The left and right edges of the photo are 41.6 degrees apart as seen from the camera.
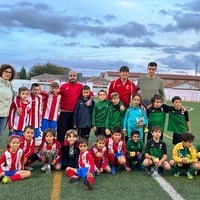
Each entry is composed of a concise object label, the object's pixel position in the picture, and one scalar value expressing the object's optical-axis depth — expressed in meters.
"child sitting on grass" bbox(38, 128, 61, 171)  4.90
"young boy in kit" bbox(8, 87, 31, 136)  5.14
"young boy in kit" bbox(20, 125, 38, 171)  4.79
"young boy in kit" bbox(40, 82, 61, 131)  5.76
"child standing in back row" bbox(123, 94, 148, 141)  5.32
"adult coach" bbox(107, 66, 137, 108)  5.65
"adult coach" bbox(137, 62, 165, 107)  5.67
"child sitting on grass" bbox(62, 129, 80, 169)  4.82
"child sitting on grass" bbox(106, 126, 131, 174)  4.96
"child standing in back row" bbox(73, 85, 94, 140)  5.50
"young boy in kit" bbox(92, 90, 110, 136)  5.44
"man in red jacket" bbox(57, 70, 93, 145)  5.63
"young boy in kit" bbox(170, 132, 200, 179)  4.78
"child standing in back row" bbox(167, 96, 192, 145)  5.46
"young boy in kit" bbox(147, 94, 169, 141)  5.45
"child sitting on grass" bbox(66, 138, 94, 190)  4.40
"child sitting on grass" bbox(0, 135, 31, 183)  4.41
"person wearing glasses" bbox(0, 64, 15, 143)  4.94
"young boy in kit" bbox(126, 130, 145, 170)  5.08
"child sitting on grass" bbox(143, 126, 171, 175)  4.84
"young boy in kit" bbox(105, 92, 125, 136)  5.42
